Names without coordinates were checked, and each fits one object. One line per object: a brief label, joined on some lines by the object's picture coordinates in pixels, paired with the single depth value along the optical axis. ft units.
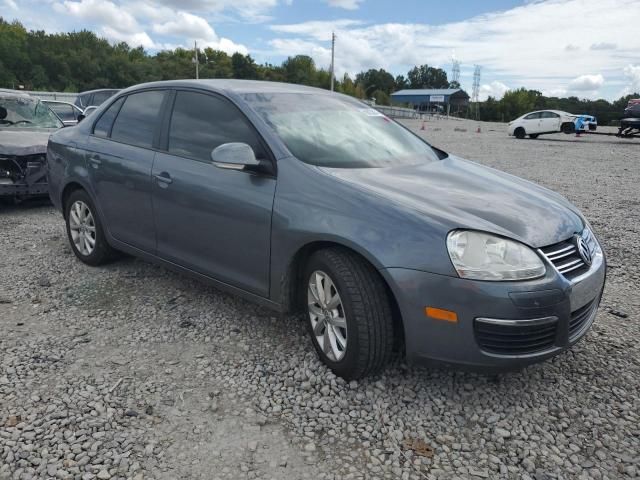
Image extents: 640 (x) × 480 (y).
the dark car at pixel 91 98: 53.11
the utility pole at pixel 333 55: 188.85
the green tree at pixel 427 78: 492.13
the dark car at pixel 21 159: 21.43
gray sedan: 8.24
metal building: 316.40
